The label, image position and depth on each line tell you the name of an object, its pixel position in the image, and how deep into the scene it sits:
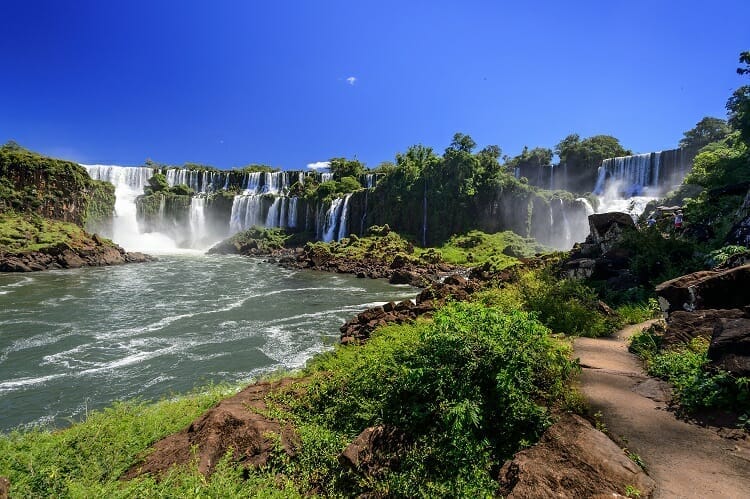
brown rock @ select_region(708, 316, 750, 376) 5.12
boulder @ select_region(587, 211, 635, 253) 16.33
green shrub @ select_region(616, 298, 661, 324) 10.28
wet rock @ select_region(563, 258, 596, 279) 14.57
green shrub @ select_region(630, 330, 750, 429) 4.92
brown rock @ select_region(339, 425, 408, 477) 4.60
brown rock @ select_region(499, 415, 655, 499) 3.68
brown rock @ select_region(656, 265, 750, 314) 7.21
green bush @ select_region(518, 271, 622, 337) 9.55
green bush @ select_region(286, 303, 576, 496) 4.34
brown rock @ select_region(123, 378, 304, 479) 5.15
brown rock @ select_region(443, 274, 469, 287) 20.19
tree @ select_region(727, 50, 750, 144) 24.77
